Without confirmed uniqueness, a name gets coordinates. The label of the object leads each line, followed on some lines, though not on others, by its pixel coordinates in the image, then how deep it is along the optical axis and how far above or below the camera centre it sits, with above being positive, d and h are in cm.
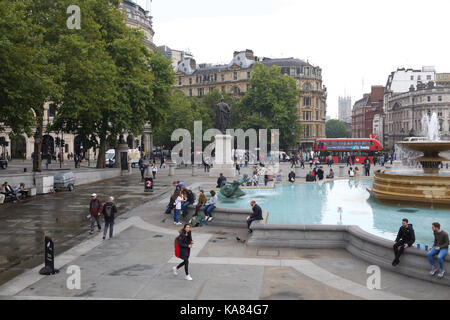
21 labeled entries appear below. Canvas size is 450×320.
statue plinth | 3531 -67
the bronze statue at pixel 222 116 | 3531 +279
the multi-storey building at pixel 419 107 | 9431 +901
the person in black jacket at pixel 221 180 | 2287 -155
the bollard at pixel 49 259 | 1045 -250
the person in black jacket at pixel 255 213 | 1414 -202
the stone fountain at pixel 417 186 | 1803 -161
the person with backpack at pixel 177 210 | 1656 -220
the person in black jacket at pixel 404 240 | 1027 -214
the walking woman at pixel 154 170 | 3495 -146
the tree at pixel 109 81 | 2789 +534
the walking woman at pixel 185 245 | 1004 -215
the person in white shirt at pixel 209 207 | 1633 -208
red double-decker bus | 5734 +4
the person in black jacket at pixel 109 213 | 1418 -194
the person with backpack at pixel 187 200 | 1742 -195
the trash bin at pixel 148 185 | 2623 -196
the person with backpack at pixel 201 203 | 1669 -196
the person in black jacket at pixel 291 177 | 2902 -180
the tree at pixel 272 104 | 6900 +736
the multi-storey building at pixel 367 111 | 13175 +1169
